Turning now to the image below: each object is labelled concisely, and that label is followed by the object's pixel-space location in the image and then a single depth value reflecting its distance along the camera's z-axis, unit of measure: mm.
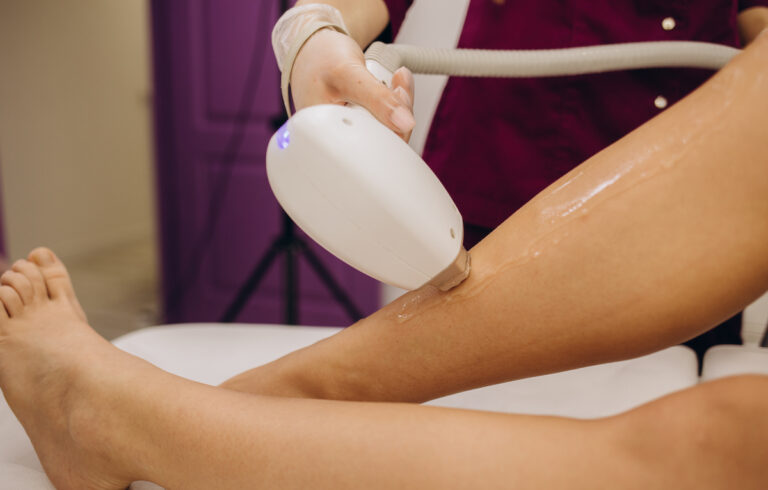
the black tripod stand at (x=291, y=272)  1527
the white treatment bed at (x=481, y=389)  646
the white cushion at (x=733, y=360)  708
